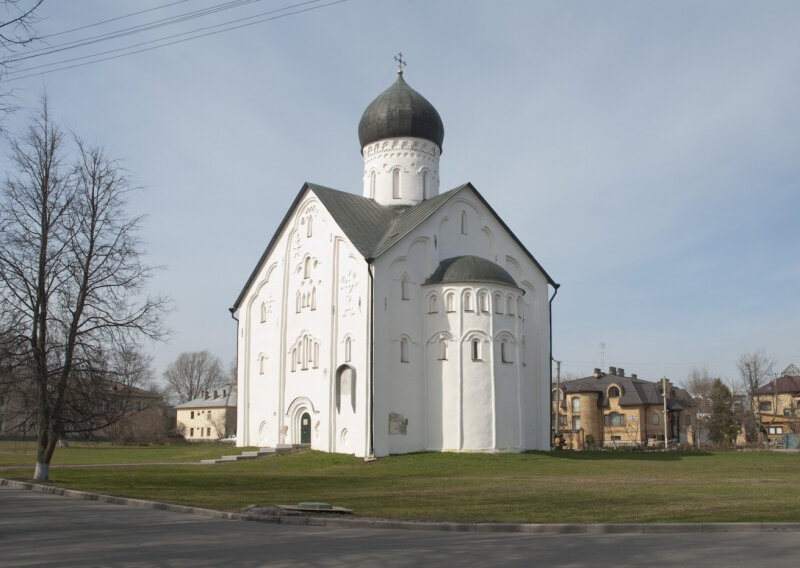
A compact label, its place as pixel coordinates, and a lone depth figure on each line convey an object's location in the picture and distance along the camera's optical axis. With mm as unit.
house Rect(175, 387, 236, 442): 72500
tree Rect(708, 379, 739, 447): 52688
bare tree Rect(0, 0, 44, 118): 7707
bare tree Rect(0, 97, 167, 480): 19078
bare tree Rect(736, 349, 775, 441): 56950
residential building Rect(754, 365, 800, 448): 66812
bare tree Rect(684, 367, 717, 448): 59438
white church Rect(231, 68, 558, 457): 29516
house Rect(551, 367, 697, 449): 58312
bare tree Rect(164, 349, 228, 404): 87062
